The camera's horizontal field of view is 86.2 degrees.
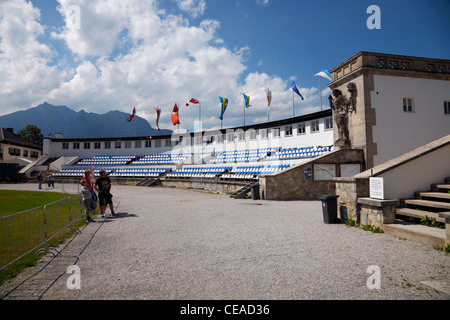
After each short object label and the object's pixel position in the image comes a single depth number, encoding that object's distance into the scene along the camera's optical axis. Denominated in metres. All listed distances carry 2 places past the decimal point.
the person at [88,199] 9.53
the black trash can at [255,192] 15.95
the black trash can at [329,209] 8.43
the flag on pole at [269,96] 38.42
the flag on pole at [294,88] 35.28
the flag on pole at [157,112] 46.06
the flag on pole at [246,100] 38.39
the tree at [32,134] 77.50
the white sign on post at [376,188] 7.18
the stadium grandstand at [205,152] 24.06
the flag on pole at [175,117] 43.18
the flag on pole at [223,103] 36.75
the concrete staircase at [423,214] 5.63
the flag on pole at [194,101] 40.44
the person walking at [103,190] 10.06
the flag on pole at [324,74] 26.70
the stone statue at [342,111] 15.52
